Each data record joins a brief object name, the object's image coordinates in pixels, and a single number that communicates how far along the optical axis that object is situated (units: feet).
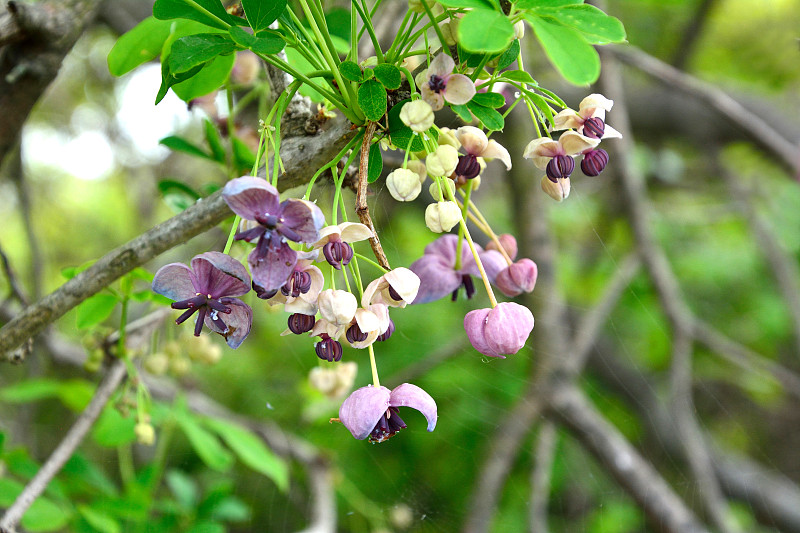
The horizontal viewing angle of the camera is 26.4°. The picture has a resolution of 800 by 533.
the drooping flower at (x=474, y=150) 1.60
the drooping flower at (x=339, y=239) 1.53
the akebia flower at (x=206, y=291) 1.53
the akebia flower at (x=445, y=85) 1.53
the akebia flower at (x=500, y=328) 1.59
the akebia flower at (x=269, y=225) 1.49
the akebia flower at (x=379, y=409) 1.57
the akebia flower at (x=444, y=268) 1.73
